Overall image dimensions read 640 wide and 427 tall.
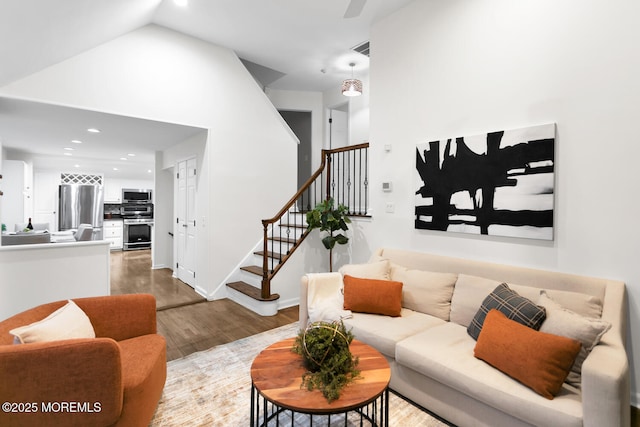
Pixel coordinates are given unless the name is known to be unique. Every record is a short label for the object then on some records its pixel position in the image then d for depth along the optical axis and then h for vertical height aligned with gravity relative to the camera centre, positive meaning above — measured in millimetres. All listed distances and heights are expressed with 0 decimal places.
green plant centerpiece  1584 -793
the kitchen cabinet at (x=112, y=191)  9117 +602
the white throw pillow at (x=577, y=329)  1725 -659
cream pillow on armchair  1546 -636
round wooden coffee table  1459 -900
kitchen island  2969 -649
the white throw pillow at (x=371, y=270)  3047 -576
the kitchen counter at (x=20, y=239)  4238 -401
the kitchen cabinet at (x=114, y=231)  8938 -587
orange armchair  1361 -816
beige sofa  1495 -908
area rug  1983 -1334
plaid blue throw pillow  1960 -637
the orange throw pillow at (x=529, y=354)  1632 -790
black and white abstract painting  2518 +291
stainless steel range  8953 -439
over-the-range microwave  9336 +489
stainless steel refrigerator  8000 +115
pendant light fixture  5070 +2100
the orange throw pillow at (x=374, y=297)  2717 -746
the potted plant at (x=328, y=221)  4066 -93
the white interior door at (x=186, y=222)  5102 -183
